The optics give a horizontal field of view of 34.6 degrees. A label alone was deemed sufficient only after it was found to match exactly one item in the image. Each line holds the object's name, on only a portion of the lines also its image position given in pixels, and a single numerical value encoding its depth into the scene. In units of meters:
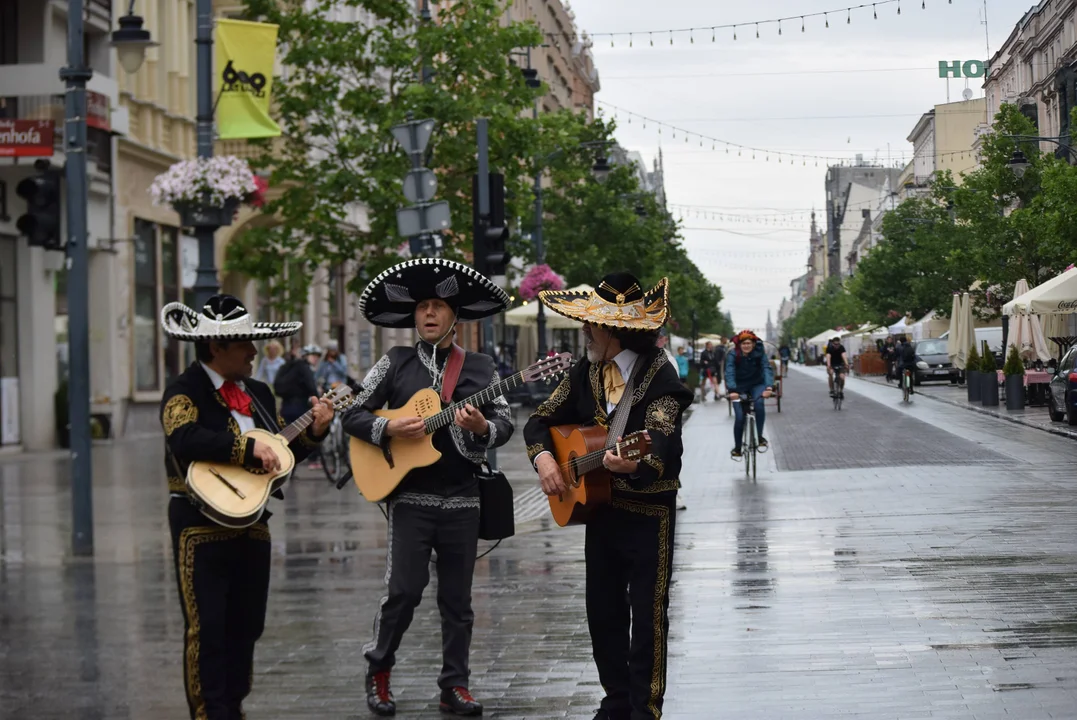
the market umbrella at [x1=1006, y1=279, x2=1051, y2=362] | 38.12
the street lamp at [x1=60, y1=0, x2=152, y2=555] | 13.83
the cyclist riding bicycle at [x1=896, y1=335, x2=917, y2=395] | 43.22
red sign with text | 26.03
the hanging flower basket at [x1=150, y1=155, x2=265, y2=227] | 15.45
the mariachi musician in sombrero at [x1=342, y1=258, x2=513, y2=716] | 7.46
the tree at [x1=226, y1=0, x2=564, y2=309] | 25.44
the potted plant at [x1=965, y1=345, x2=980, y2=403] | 40.22
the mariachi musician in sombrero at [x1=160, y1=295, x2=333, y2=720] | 6.56
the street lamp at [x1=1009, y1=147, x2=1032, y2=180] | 39.38
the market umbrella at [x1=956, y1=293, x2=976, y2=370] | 48.03
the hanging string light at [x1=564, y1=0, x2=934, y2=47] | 24.76
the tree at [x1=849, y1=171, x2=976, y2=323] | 67.06
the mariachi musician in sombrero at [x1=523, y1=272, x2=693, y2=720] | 6.35
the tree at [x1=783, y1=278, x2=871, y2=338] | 130.26
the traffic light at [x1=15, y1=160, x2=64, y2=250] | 13.98
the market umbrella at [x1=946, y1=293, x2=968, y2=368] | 48.55
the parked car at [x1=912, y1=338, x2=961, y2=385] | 57.81
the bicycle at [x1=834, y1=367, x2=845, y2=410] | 40.34
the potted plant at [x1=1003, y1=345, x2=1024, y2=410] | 35.47
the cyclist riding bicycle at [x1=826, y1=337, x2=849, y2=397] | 40.50
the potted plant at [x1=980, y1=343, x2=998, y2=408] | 38.28
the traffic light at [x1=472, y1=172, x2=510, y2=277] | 14.80
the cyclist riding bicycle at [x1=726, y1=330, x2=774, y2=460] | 20.52
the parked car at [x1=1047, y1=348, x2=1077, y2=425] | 28.38
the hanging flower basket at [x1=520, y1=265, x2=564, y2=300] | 37.09
